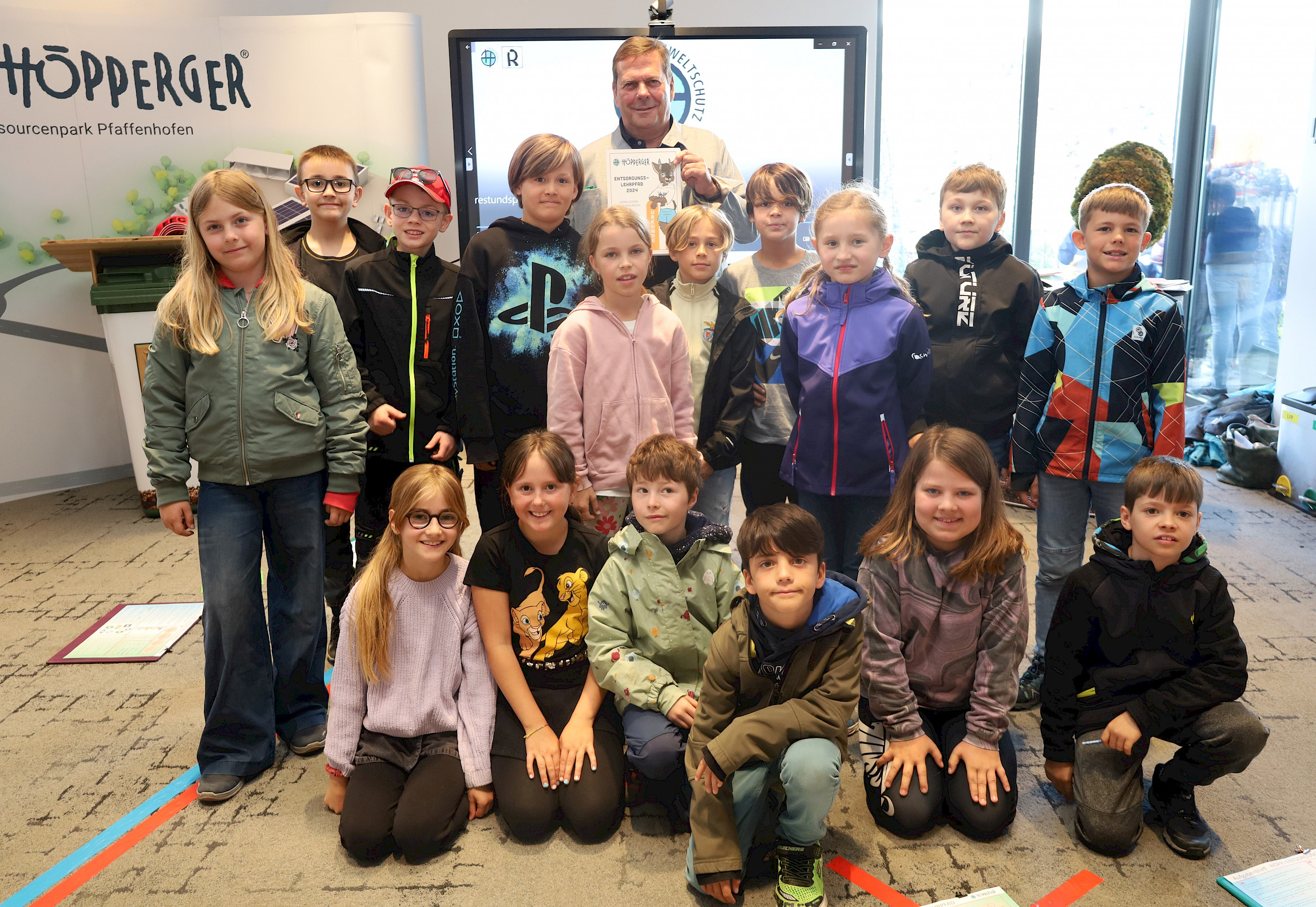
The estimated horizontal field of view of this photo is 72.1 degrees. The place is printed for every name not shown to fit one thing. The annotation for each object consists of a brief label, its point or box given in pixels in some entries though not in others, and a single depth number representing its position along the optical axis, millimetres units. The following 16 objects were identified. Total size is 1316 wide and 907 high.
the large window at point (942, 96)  5172
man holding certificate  2693
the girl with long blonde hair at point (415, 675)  1796
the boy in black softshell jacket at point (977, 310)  2357
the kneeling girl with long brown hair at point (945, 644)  1731
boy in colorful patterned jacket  2059
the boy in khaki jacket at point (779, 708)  1547
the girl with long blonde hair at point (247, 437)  1820
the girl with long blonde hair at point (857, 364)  2104
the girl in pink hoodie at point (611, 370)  2082
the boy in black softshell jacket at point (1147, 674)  1677
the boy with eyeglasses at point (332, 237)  2373
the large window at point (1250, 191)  4547
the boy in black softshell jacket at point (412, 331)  2203
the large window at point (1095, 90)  5199
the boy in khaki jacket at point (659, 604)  1795
